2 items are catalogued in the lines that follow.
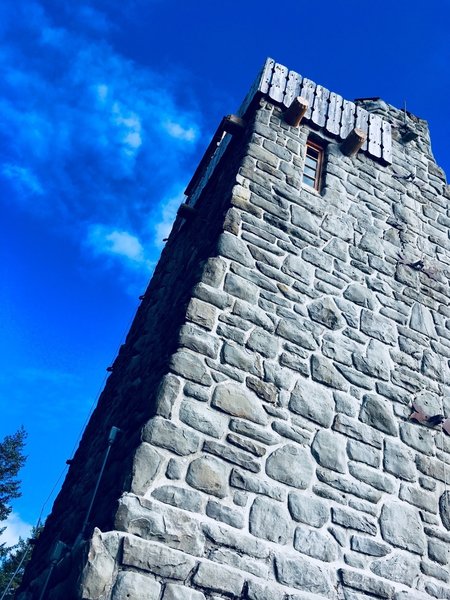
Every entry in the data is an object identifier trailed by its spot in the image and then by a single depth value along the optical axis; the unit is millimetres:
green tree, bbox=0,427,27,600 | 24912
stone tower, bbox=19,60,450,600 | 3100
